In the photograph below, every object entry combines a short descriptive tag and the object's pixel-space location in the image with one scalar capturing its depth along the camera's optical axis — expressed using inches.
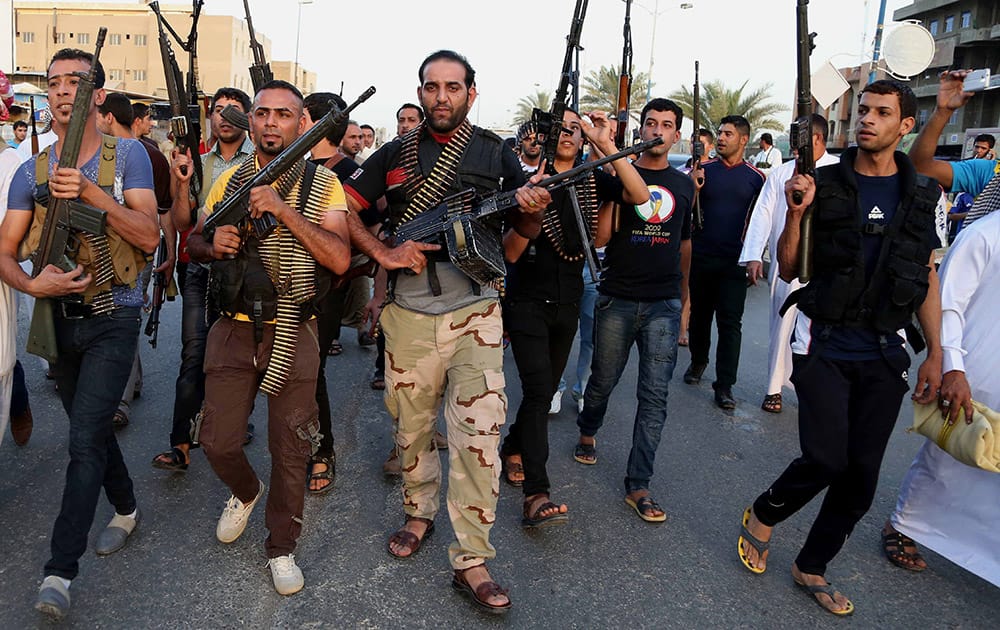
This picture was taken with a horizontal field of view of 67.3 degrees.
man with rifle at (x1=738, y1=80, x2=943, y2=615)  127.5
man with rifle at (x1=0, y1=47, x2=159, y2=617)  118.7
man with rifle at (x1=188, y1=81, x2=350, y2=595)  127.1
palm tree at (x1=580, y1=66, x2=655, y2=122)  1357.0
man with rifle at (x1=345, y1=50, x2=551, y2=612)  130.6
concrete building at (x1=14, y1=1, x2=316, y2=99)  2513.5
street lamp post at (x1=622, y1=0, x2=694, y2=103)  1349.7
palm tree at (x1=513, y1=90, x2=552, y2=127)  1640.0
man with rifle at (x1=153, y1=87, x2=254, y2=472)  169.5
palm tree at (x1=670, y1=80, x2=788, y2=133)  1328.7
